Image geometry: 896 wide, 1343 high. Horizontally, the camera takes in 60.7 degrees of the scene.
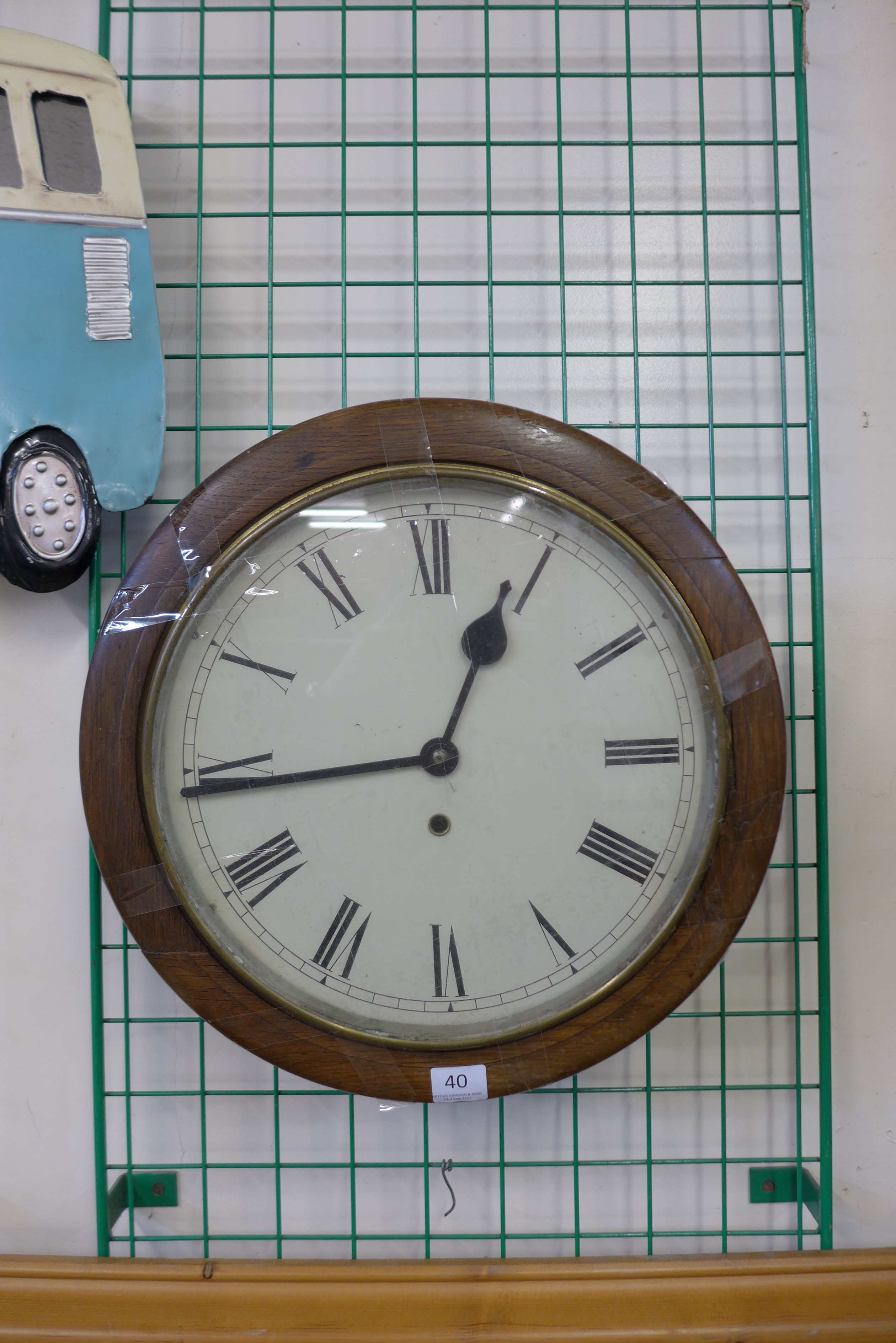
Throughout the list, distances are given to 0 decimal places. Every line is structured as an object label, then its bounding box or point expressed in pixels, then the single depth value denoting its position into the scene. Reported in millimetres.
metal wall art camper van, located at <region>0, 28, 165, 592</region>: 717
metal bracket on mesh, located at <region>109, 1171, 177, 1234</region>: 827
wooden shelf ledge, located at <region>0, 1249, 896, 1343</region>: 761
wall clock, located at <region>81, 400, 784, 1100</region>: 680
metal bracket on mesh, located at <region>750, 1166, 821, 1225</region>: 834
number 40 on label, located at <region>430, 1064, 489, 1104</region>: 678
